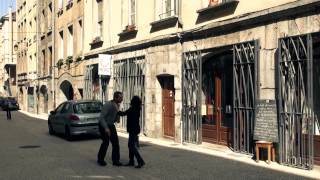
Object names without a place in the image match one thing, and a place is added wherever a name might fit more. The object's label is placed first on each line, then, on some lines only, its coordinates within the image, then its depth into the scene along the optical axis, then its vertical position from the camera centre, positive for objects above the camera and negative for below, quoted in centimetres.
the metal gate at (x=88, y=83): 2727 +34
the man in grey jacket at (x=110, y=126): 1248 -83
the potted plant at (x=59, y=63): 3400 +169
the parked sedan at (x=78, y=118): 1908 -99
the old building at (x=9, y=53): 6469 +459
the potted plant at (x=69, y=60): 3136 +172
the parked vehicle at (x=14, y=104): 5222 -131
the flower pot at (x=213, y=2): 1608 +258
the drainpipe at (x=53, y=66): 3591 +159
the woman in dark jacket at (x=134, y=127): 1206 -83
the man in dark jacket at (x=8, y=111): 3566 -138
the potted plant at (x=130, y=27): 2174 +250
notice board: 1273 -79
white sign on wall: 2364 +111
